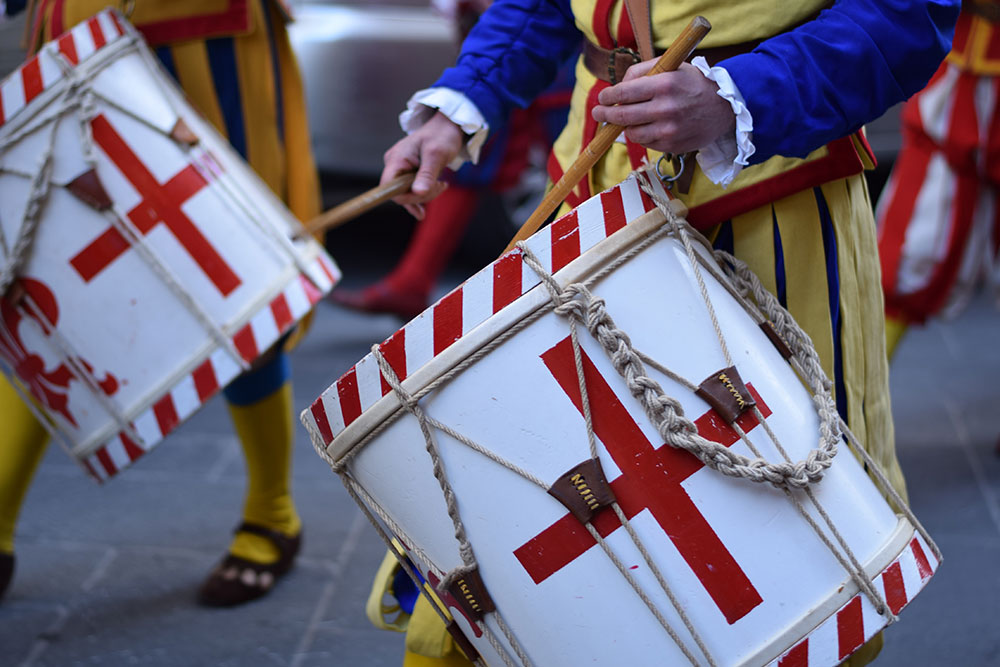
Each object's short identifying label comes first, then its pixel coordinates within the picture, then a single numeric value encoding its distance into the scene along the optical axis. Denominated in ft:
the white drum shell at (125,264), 14.42
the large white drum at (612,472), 12.93
